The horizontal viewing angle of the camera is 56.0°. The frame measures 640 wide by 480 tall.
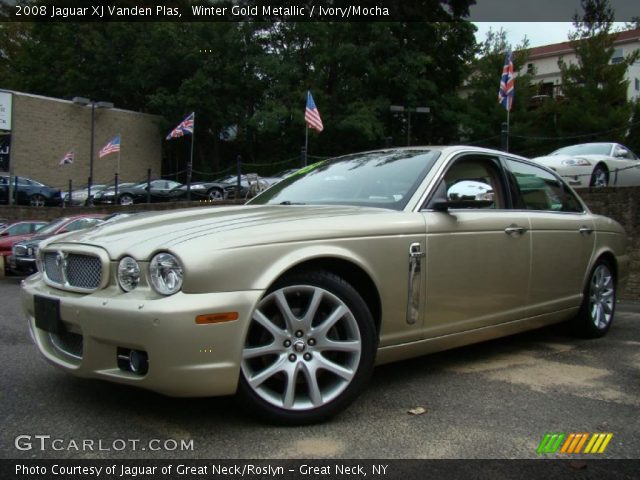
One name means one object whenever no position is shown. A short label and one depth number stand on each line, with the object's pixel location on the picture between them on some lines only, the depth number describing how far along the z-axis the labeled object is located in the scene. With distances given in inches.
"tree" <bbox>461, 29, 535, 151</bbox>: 1315.2
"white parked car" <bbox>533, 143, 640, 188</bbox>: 462.9
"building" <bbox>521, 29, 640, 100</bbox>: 1704.6
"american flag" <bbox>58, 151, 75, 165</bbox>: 1239.9
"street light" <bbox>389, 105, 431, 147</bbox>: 879.6
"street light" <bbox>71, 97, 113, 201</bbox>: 1307.8
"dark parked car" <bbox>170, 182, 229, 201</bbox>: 932.6
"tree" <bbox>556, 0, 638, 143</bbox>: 1138.7
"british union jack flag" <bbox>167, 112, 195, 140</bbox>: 1077.1
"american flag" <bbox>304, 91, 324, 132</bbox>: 650.8
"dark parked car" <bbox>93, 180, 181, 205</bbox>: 987.6
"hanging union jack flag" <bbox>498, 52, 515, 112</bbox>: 632.4
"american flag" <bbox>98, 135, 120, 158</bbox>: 1077.1
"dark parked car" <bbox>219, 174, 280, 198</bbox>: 790.5
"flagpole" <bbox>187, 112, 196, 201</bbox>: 755.0
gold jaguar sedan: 104.9
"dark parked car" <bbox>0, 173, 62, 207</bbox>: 1027.9
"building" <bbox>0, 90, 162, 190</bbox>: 1401.3
